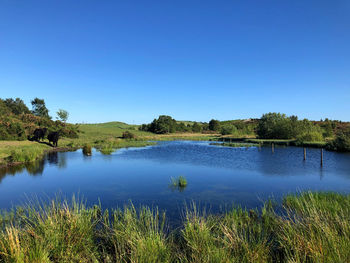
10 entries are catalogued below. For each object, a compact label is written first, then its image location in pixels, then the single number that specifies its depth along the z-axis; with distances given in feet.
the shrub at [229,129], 269.03
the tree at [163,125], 289.53
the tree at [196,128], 349.61
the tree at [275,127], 187.23
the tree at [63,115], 231.30
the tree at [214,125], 347.15
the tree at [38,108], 269.64
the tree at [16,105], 237.45
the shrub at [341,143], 103.05
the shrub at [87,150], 100.01
